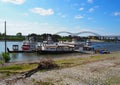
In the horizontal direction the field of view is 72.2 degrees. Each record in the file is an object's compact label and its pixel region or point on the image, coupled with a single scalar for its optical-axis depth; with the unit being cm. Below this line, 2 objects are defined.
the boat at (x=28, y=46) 3118
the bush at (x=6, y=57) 1301
